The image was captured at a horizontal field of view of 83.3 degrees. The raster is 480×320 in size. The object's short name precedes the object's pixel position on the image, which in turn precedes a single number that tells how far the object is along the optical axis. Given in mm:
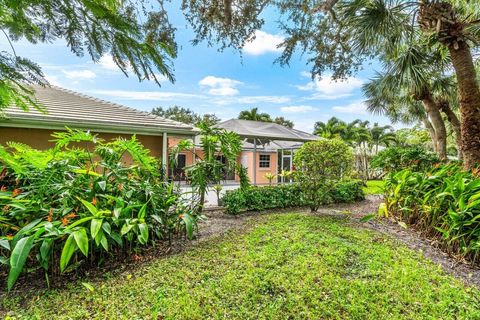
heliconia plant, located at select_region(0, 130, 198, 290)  3068
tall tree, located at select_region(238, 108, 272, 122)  25906
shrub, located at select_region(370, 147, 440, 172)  8938
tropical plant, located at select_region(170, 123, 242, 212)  5598
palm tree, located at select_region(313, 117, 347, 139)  24594
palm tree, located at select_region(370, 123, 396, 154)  25484
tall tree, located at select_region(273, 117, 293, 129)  35453
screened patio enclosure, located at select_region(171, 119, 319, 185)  12211
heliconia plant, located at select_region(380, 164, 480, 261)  4094
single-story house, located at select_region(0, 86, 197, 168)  6508
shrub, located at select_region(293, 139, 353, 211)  6957
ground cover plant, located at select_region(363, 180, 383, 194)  11646
